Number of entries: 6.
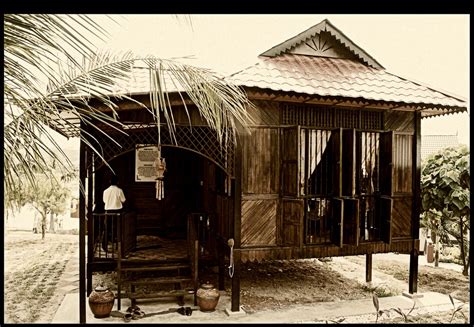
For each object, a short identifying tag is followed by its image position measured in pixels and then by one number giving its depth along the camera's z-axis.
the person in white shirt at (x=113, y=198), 8.66
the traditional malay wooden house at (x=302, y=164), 7.19
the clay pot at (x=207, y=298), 7.07
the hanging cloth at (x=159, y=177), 9.44
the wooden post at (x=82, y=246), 6.70
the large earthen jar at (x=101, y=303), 6.74
